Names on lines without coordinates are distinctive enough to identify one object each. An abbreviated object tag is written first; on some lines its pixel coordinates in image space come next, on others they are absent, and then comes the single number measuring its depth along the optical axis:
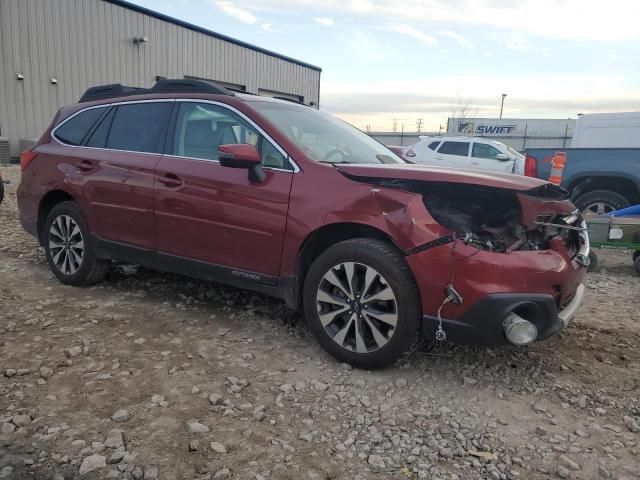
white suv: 13.00
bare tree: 37.97
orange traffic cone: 7.48
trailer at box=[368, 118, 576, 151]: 38.72
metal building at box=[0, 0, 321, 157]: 14.89
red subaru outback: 2.83
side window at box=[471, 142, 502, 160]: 13.13
